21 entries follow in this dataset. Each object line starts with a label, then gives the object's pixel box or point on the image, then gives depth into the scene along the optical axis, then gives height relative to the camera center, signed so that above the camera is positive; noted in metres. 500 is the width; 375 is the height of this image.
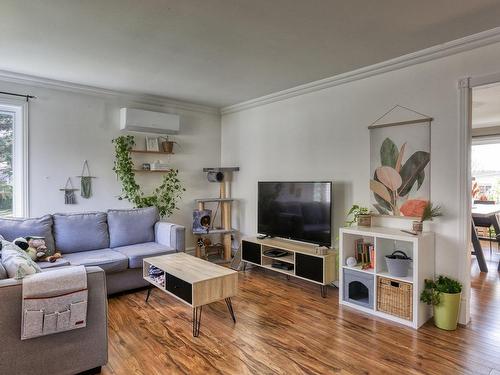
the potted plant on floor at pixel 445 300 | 2.65 -0.96
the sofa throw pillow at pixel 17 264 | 1.88 -0.50
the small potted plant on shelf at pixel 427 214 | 2.85 -0.26
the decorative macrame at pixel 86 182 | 4.08 +0.03
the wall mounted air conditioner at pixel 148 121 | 4.24 +0.87
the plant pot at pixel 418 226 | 2.84 -0.36
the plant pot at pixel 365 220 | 3.26 -0.36
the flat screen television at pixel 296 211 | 3.61 -0.32
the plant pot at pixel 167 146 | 4.68 +0.56
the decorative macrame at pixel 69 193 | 3.97 -0.11
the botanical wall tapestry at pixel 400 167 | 2.99 +0.18
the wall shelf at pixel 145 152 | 4.46 +0.47
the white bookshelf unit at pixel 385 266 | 2.71 -0.74
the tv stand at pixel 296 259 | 3.45 -0.88
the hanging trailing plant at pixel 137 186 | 4.29 -0.02
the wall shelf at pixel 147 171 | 4.52 +0.20
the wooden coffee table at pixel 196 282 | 2.54 -0.81
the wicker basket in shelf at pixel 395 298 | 2.76 -1.00
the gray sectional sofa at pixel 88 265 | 1.77 -0.75
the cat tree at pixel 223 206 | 4.84 -0.34
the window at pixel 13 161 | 3.68 +0.27
